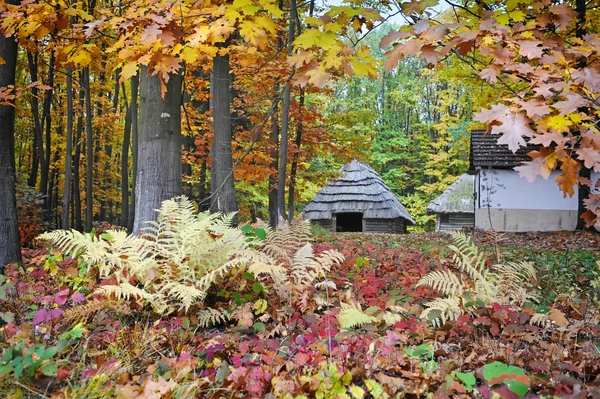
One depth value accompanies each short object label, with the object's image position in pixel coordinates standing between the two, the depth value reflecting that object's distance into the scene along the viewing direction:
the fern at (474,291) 3.33
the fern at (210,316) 3.24
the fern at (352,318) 2.95
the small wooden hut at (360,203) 22.41
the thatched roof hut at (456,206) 24.84
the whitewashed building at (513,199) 17.38
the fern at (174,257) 3.34
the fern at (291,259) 3.64
